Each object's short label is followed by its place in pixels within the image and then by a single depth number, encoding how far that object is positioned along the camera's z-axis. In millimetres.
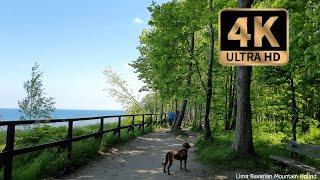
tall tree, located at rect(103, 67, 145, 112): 35201
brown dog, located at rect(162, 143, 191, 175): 7266
